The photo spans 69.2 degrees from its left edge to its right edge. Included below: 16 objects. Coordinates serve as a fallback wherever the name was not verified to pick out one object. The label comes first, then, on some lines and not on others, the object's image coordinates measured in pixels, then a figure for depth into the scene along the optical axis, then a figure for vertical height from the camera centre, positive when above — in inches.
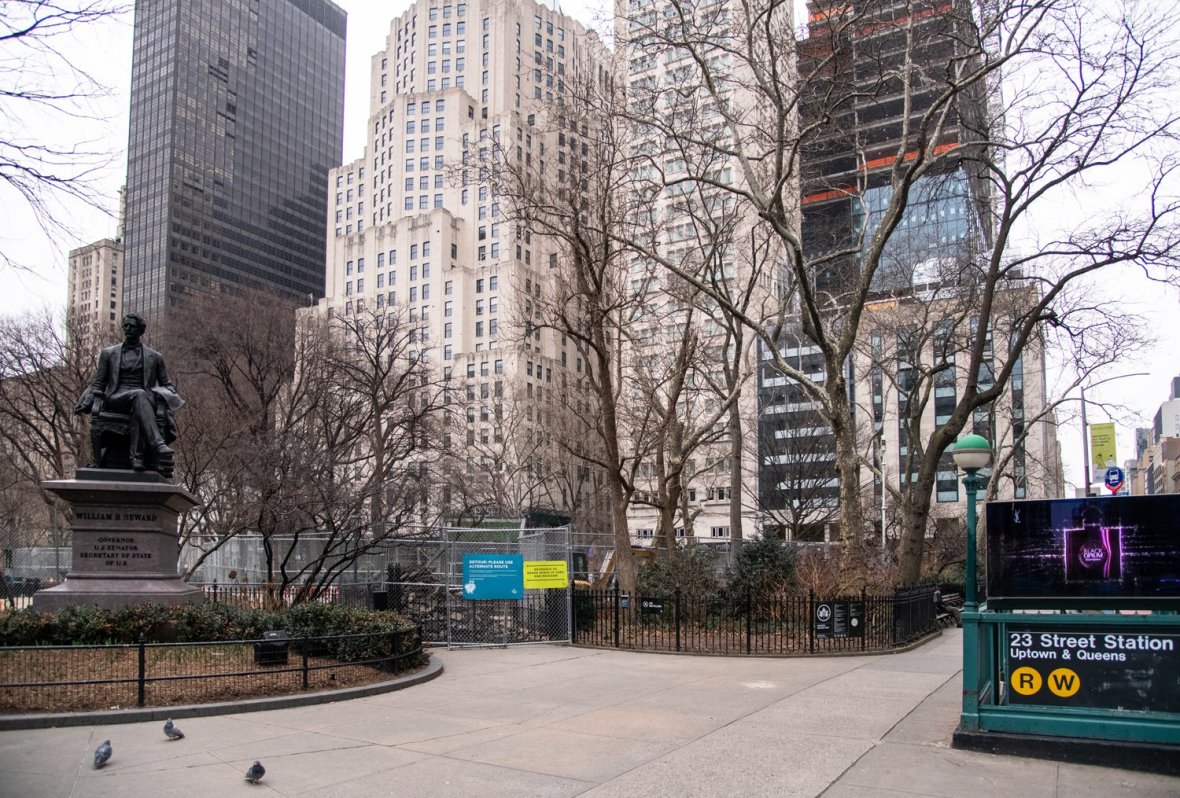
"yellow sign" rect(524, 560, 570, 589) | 701.3 -63.8
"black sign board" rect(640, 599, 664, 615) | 697.0 -92.6
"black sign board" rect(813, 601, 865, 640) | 649.0 -95.6
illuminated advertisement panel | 304.2 -22.5
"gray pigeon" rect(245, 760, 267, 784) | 264.8 -84.3
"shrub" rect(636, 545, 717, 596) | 807.7 -78.4
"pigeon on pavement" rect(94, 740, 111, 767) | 275.7 -81.6
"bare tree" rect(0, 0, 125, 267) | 342.3 +166.1
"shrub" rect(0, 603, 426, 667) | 443.8 -70.1
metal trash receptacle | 446.3 -80.1
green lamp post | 324.2 -61.5
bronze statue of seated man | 554.6 +61.4
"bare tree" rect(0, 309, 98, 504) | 1212.5 +178.1
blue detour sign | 679.1 -63.3
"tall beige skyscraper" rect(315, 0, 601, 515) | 3880.4 +1567.0
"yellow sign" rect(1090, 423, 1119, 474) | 1029.8 +58.0
